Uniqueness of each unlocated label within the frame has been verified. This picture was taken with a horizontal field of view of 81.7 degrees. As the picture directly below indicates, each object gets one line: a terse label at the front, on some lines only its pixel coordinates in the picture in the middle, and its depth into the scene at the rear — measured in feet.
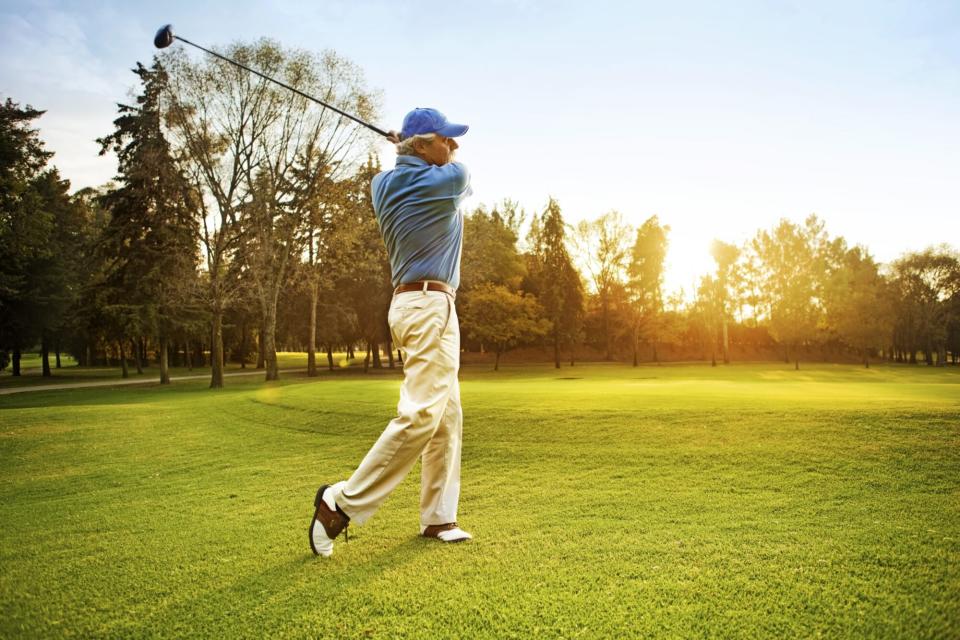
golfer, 12.58
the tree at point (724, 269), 183.93
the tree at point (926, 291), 199.62
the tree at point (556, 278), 174.81
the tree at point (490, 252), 144.56
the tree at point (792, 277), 162.81
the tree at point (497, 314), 151.02
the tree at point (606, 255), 193.47
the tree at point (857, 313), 166.61
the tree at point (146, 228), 99.86
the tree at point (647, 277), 186.60
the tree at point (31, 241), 85.35
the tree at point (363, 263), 107.55
